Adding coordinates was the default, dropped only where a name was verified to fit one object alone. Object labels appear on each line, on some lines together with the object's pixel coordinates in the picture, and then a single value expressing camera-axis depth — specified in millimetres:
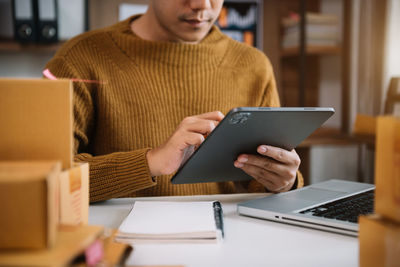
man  1102
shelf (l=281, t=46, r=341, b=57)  2174
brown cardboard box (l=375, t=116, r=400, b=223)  415
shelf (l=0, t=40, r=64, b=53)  1971
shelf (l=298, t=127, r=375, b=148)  1991
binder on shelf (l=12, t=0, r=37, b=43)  1848
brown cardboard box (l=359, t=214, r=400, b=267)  417
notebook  595
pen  638
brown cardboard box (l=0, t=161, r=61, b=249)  382
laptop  656
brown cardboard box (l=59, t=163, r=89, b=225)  487
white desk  536
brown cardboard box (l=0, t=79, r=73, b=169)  482
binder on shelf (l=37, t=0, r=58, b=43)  1853
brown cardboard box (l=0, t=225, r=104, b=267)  364
